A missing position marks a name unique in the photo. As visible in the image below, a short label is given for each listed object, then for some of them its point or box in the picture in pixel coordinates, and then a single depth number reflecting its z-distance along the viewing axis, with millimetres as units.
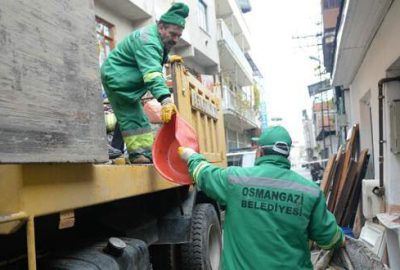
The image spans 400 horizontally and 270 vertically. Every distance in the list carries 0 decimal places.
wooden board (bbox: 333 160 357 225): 8148
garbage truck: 1711
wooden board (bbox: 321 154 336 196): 9961
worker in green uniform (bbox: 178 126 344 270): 2816
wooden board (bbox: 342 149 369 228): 8086
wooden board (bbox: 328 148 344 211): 9039
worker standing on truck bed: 3750
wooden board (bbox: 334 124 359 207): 8508
